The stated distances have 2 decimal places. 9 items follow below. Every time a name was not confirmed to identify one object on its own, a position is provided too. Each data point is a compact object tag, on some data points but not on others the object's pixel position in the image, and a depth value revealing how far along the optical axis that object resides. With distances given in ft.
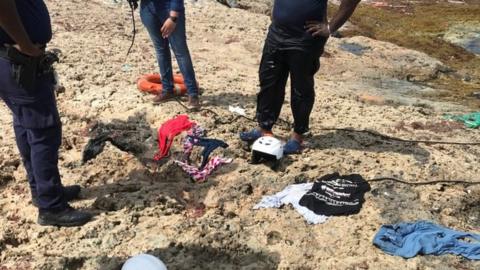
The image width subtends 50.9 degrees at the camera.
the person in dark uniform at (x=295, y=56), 14.05
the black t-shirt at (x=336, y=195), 12.77
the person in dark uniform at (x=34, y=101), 10.11
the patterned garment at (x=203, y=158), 14.90
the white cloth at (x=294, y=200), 12.59
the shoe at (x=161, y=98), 19.22
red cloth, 16.11
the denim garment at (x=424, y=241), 11.32
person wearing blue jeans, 16.66
